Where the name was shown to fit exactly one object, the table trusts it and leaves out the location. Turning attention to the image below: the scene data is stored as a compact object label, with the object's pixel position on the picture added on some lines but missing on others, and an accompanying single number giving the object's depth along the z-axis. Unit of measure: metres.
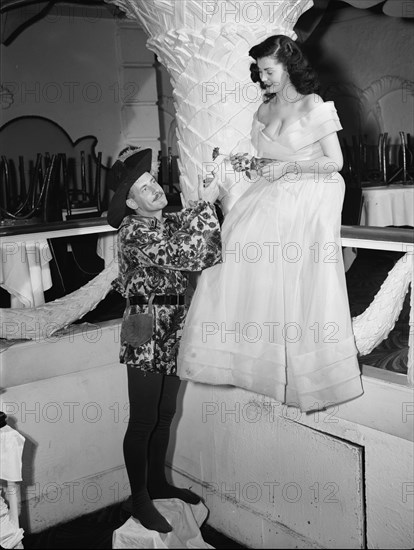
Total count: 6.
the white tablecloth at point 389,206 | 5.29
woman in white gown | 2.64
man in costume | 2.81
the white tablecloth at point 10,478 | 3.19
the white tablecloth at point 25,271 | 3.69
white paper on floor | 3.13
